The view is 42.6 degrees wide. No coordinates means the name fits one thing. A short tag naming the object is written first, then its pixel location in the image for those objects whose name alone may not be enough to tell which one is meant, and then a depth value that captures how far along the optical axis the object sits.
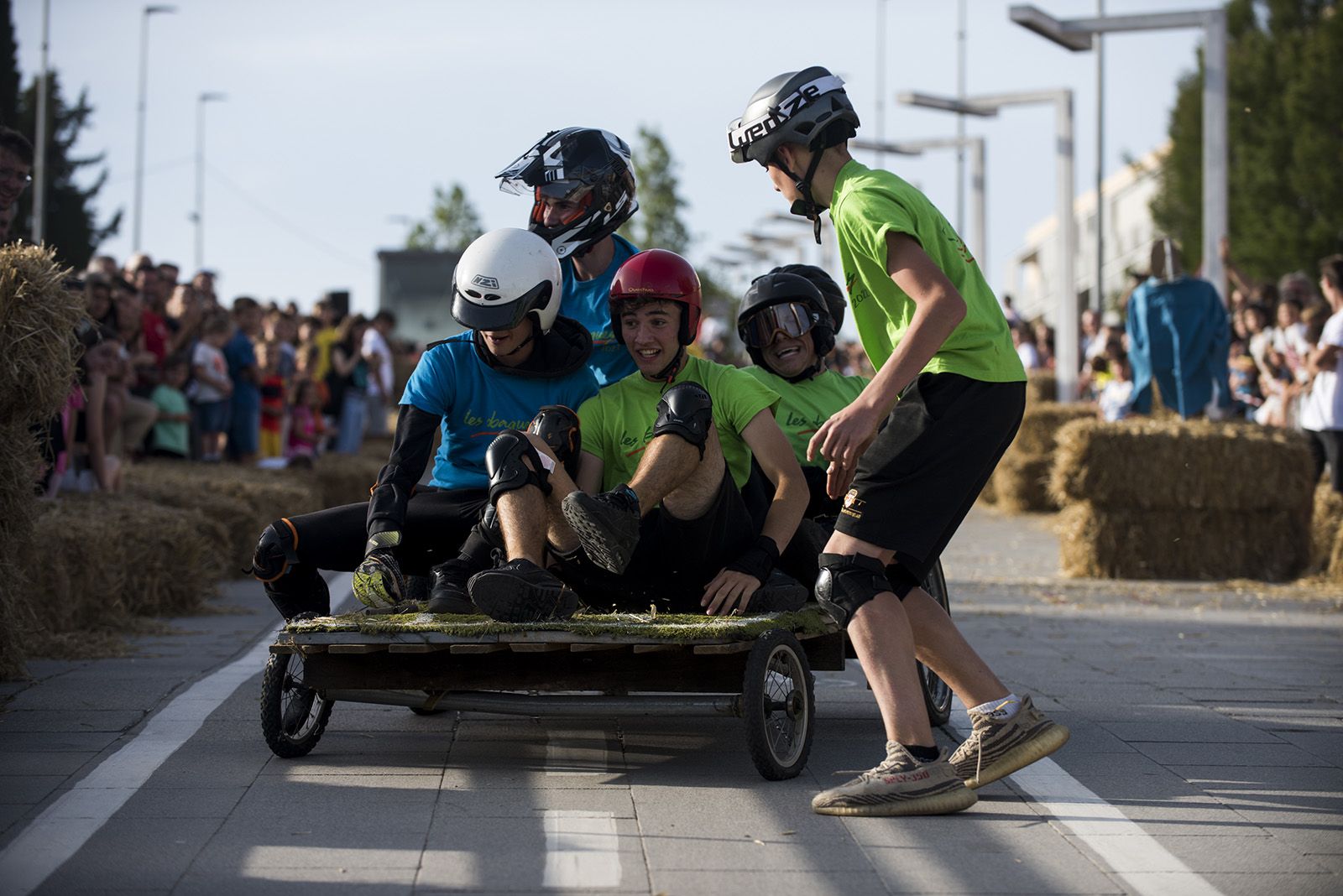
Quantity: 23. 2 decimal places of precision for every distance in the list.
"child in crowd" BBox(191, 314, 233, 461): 14.94
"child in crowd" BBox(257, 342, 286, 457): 17.33
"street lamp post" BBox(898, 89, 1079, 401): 21.42
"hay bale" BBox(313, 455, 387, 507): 16.86
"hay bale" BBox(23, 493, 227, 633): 8.45
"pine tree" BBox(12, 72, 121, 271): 53.44
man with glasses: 7.61
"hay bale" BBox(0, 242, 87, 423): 7.08
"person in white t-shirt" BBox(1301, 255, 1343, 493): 11.89
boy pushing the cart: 4.95
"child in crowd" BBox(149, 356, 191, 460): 14.44
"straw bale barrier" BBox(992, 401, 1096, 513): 20.72
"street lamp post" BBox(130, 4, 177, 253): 41.69
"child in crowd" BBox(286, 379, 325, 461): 18.70
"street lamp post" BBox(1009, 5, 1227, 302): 16.67
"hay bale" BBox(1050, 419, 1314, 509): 12.79
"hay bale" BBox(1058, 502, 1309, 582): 12.95
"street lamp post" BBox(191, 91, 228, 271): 52.94
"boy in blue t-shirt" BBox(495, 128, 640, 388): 7.04
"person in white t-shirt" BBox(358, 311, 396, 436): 21.98
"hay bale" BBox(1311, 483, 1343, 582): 12.39
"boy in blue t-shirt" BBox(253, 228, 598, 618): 5.88
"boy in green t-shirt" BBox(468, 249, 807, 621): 5.44
